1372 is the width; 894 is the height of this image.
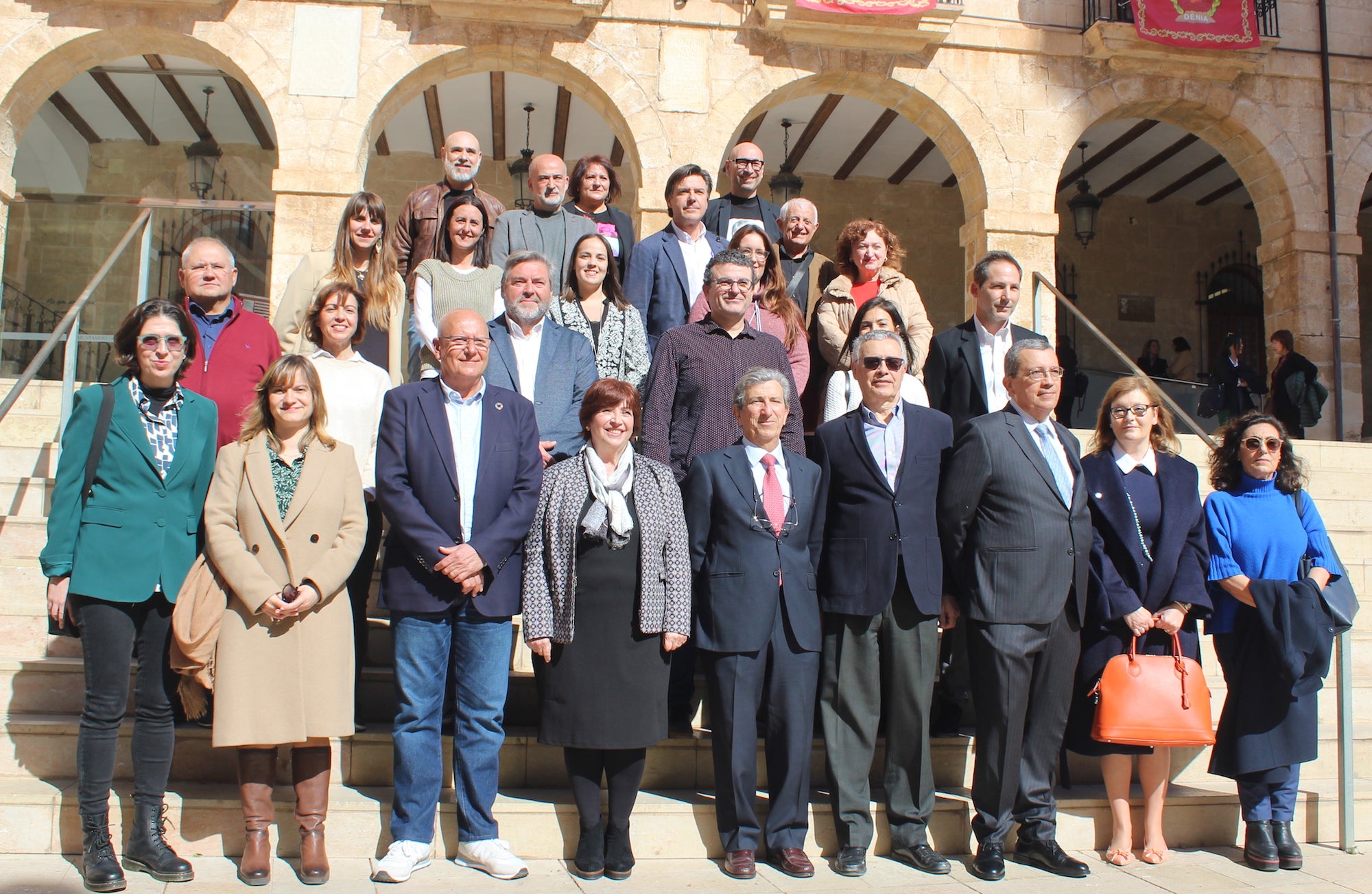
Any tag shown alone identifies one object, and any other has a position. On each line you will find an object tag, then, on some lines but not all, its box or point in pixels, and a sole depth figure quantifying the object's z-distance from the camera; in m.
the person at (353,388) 4.02
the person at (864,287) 4.80
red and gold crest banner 9.09
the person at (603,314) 4.59
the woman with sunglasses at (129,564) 3.29
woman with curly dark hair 3.92
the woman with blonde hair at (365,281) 4.50
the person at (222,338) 4.01
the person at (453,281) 4.64
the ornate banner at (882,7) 8.69
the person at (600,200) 5.47
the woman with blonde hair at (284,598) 3.33
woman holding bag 3.84
